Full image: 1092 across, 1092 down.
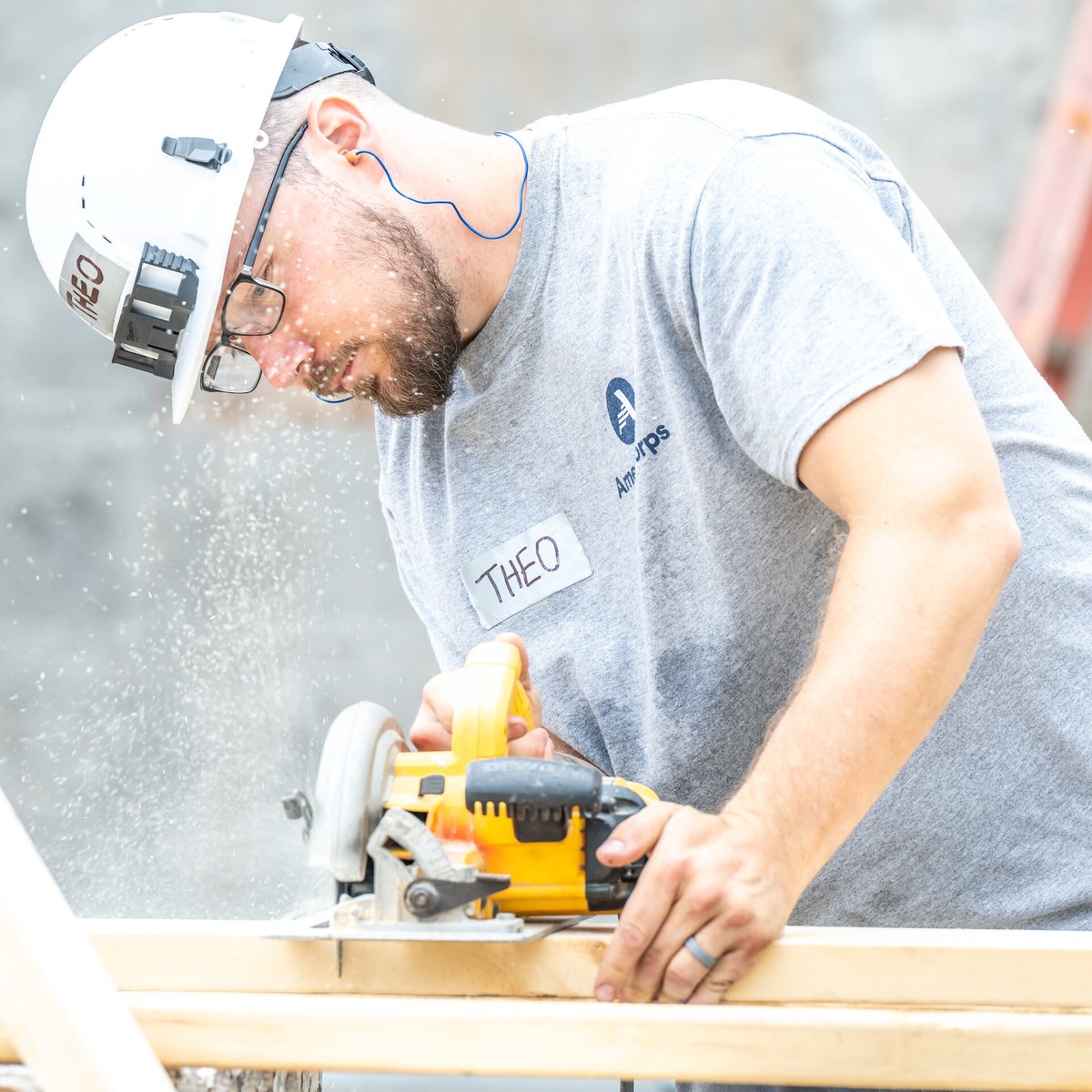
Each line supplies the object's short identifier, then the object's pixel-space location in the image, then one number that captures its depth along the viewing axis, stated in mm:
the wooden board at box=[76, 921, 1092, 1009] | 5727
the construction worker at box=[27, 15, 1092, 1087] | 5855
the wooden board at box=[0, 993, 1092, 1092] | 5649
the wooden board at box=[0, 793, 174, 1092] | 4848
